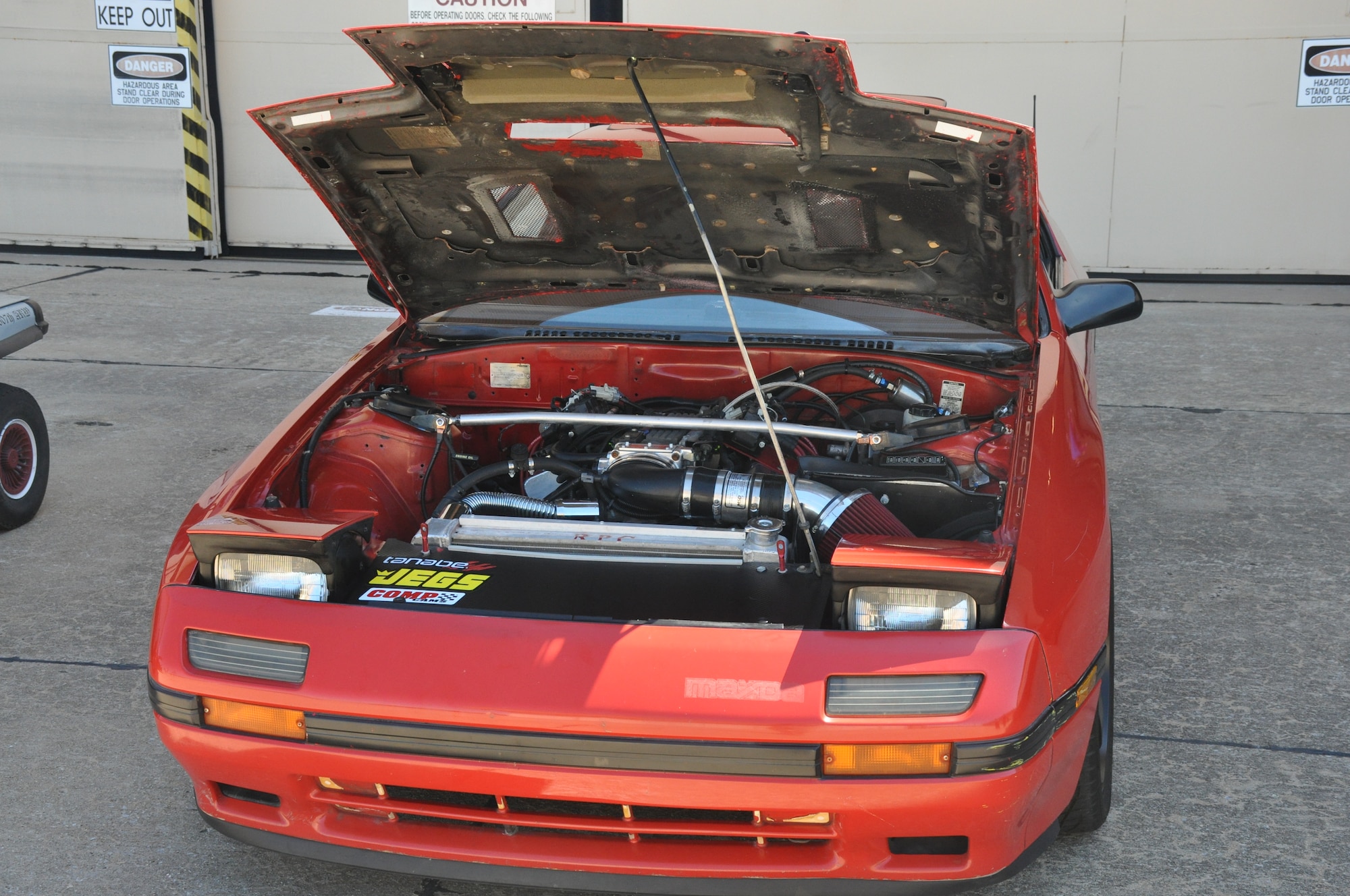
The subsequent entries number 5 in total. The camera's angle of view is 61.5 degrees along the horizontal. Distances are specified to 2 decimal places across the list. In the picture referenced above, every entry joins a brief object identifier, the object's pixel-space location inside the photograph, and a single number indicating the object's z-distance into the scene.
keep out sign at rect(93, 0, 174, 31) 9.56
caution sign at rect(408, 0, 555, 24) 9.50
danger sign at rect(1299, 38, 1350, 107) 8.41
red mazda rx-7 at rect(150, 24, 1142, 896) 1.84
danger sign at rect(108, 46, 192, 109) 9.59
